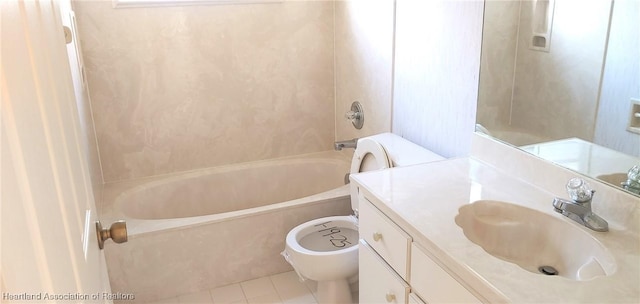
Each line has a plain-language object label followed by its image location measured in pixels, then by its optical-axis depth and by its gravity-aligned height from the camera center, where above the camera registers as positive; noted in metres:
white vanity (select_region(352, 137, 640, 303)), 1.05 -0.52
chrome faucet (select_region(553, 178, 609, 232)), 1.28 -0.47
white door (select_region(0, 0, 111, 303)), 0.47 -0.16
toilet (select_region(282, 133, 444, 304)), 2.13 -0.95
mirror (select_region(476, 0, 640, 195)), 1.33 -0.16
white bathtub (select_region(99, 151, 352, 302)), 2.38 -0.99
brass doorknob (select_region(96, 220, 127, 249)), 1.05 -0.41
